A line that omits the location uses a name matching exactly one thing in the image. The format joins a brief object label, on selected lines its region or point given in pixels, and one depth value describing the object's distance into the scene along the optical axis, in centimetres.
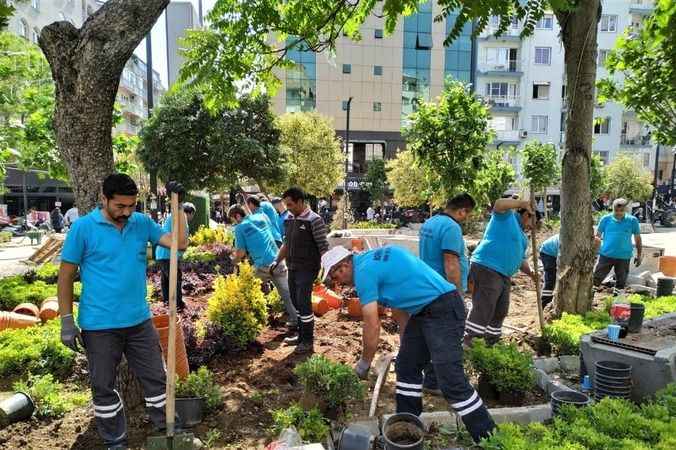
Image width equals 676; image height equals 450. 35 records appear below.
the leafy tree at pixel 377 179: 3434
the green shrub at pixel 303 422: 354
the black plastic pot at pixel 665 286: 791
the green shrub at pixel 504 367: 425
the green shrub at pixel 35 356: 511
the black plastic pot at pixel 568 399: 378
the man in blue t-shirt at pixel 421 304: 336
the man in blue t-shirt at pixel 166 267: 774
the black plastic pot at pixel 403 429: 325
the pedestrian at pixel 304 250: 584
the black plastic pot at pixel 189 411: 394
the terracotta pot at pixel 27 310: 750
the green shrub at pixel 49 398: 425
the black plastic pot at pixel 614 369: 408
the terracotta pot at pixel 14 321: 678
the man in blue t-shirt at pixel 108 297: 346
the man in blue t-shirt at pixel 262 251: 673
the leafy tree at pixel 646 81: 712
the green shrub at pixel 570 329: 550
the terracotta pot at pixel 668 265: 1043
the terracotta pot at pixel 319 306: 779
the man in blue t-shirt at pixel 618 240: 830
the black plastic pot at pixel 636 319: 481
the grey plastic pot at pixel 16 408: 398
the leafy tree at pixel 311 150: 2570
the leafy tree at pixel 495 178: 1568
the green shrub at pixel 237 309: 566
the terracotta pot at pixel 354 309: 744
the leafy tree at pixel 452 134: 1219
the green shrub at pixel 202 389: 408
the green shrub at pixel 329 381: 383
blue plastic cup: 454
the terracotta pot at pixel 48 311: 728
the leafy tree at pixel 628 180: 3162
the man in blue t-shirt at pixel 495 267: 523
